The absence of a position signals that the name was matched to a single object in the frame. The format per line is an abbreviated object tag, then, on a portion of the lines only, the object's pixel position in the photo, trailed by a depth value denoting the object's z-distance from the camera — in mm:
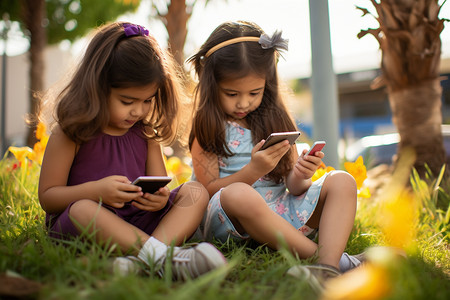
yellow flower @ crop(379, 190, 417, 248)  870
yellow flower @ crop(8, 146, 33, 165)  3077
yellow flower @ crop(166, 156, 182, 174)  3891
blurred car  6523
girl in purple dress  1748
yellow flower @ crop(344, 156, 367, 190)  2566
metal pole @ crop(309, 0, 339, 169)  2998
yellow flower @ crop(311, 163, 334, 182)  2643
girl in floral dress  1817
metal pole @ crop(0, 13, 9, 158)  10633
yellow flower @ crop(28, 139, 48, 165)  3275
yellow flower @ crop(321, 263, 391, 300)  831
